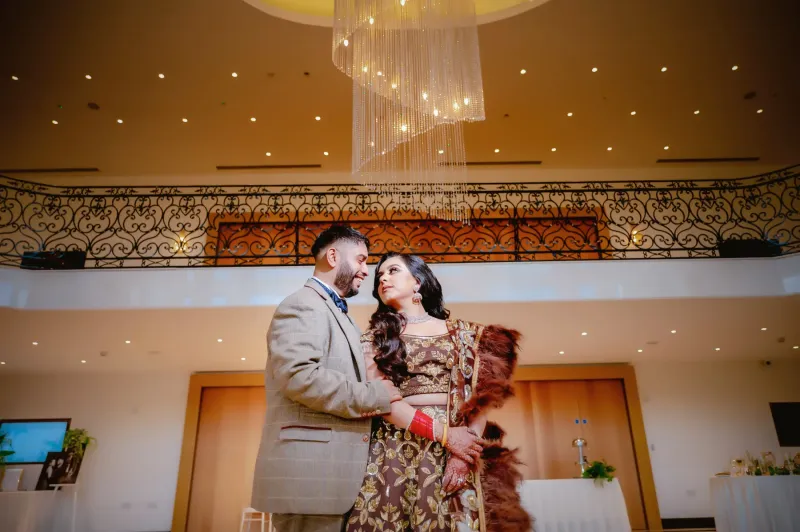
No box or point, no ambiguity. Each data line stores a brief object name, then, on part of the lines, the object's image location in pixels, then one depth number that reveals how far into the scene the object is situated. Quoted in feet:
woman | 5.43
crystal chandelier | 14.58
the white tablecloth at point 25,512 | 19.51
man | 5.30
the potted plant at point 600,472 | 19.29
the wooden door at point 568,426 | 31.68
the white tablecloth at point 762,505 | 17.99
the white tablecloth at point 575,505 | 18.29
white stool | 29.33
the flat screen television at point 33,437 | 31.50
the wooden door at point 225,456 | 30.78
